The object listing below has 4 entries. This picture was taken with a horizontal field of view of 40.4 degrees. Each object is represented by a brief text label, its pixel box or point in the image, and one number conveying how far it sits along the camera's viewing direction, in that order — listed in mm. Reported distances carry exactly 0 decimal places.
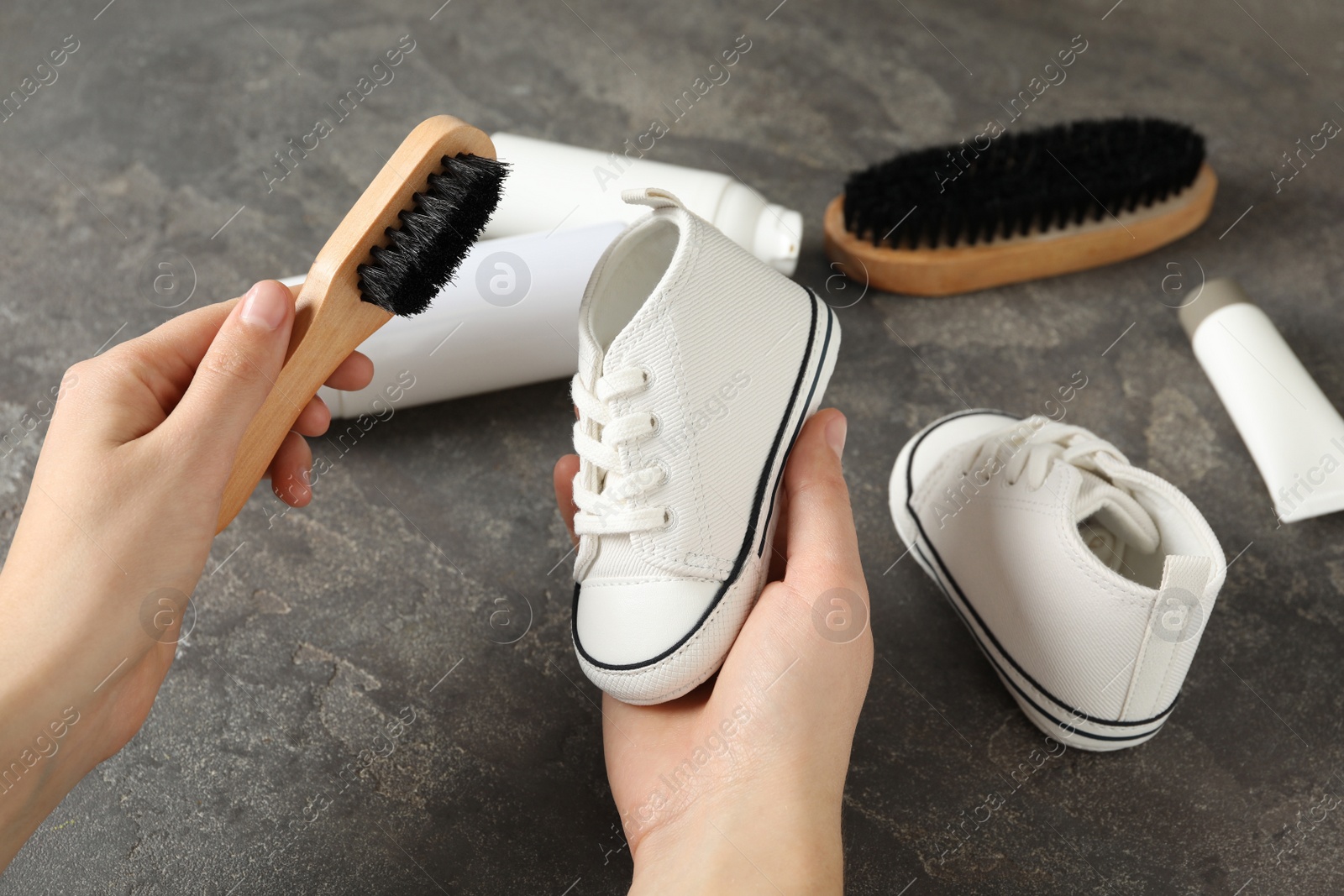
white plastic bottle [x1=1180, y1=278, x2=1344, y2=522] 496
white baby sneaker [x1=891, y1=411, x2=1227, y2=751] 444
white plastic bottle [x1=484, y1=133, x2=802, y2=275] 528
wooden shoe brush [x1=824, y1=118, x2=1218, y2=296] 545
